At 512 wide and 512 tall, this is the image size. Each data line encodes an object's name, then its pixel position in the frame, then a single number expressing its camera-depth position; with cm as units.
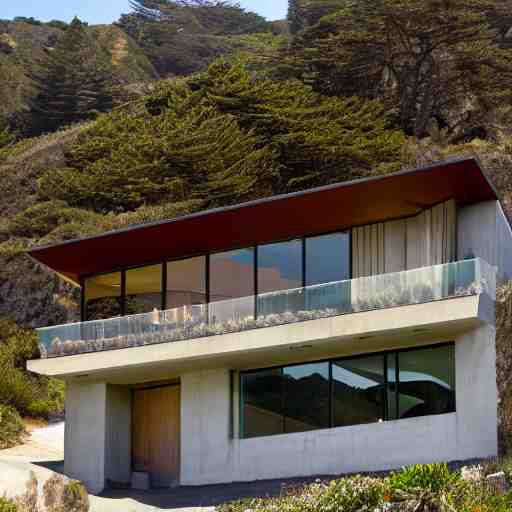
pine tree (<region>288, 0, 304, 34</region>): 9133
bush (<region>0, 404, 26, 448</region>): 3659
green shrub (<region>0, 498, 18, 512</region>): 2499
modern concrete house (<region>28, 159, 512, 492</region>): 2628
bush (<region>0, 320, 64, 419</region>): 3956
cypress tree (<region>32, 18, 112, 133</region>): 7794
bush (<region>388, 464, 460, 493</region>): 2175
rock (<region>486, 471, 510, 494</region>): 2244
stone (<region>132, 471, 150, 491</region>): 3092
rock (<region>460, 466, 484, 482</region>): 2305
